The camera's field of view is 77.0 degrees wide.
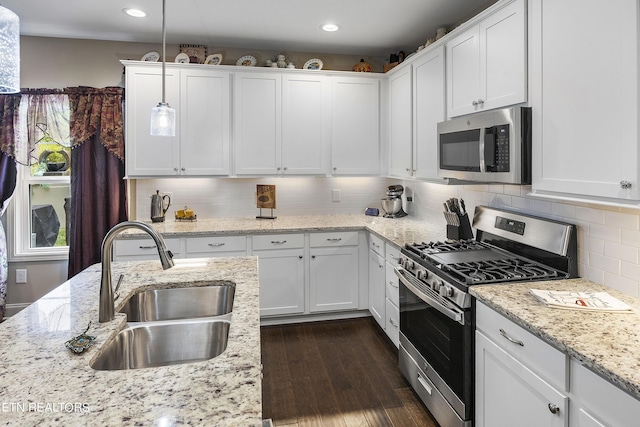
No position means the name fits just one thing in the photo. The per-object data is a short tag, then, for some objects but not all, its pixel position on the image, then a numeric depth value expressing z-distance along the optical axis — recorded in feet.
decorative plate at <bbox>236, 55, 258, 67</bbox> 12.68
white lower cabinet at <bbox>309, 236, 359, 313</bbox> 11.97
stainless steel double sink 4.39
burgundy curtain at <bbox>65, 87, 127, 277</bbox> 11.93
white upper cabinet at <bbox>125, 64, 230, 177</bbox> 11.63
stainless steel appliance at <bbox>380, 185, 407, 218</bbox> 13.14
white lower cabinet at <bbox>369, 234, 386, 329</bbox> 10.78
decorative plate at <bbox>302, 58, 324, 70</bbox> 13.03
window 11.85
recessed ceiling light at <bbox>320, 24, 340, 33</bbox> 11.06
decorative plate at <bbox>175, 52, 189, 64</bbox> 12.10
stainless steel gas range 6.26
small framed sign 12.88
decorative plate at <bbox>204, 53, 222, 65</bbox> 12.39
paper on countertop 5.05
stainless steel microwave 6.51
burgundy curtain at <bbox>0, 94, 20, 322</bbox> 11.55
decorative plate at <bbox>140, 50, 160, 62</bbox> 12.01
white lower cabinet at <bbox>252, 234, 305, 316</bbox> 11.61
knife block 9.24
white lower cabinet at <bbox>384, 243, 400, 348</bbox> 9.61
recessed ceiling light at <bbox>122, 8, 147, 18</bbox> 9.99
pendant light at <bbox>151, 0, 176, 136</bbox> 6.92
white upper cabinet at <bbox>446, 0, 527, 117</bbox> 6.60
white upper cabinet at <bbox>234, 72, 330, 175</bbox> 12.27
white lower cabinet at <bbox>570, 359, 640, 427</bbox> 3.60
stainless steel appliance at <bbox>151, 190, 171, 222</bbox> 12.23
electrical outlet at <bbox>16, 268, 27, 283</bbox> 12.32
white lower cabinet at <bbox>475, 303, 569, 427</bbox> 4.50
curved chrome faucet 4.24
